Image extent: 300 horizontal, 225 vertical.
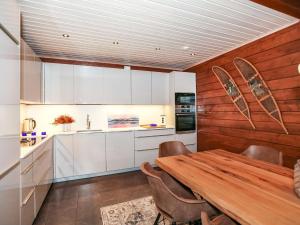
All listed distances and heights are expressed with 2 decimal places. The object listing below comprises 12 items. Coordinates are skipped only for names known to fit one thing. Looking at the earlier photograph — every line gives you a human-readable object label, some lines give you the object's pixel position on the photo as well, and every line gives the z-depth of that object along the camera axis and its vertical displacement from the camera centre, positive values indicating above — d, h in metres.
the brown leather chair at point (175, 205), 1.24 -0.69
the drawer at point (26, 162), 1.53 -0.46
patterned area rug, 1.94 -1.22
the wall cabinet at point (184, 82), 3.93 +0.76
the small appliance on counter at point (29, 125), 3.00 -0.18
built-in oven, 3.91 +0.02
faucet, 3.67 -0.16
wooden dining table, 0.84 -0.49
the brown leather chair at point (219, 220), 0.83 -0.56
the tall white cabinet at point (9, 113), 1.15 +0.01
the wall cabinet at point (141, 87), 3.79 +0.62
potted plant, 3.23 -0.13
